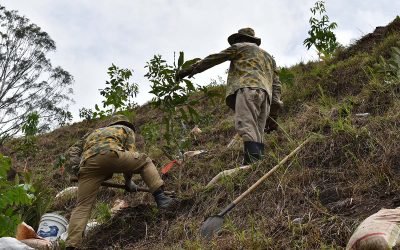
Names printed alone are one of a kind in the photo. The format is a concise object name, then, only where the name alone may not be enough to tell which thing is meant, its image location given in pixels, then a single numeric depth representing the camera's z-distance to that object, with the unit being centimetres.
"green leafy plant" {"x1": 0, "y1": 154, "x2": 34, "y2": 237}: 392
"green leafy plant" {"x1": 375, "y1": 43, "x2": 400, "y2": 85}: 636
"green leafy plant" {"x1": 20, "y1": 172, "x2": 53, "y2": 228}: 578
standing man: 513
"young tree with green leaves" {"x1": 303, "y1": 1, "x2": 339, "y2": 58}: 1011
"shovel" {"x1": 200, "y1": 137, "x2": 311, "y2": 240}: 379
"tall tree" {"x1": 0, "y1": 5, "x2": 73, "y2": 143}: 1692
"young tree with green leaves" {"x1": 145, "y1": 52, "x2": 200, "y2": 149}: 529
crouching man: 478
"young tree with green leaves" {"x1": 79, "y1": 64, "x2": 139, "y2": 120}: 806
